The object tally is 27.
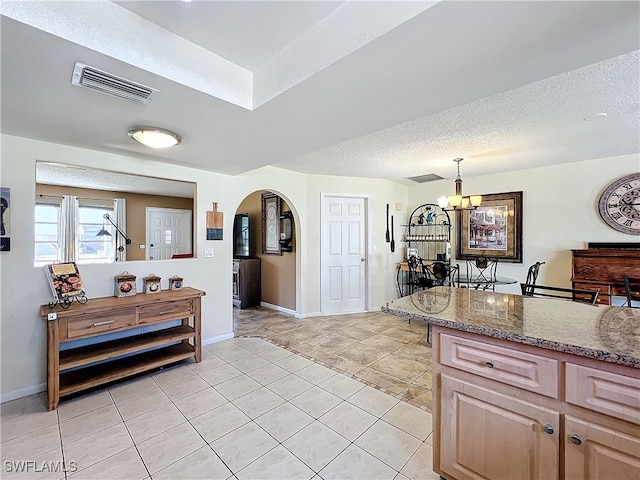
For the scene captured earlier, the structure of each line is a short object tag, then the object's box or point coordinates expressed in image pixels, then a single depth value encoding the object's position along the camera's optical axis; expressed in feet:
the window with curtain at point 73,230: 16.59
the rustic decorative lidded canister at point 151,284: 9.91
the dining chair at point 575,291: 6.56
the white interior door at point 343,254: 16.61
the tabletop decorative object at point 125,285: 9.31
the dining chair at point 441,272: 13.48
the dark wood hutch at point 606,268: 11.10
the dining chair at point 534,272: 12.23
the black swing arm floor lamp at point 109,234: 18.26
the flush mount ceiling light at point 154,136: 7.11
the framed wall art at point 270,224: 17.46
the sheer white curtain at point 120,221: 19.15
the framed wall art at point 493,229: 14.97
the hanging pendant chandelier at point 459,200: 12.41
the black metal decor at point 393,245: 18.08
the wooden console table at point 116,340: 7.44
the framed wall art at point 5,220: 7.71
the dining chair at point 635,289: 10.73
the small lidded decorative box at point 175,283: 10.59
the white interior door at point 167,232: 20.70
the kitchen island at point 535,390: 3.46
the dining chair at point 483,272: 12.97
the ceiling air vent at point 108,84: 4.80
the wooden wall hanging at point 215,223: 11.93
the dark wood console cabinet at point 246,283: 17.88
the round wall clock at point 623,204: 12.00
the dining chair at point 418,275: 15.07
